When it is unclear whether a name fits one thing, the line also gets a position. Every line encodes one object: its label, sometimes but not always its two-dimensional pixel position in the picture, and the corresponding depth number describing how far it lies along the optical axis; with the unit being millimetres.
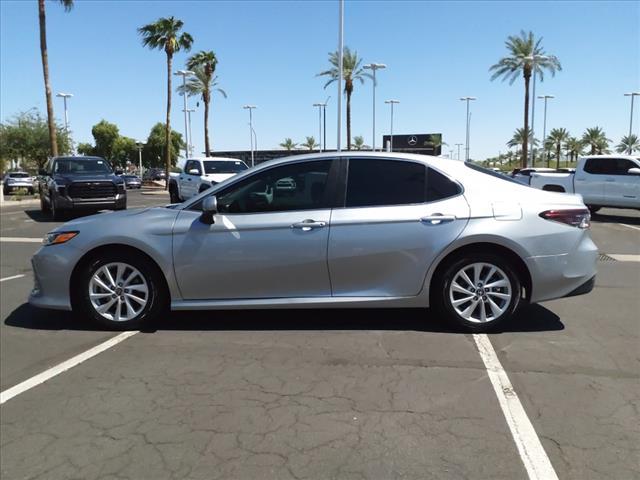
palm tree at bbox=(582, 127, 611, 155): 79625
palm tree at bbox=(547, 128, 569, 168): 82750
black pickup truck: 15031
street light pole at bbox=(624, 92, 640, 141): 54706
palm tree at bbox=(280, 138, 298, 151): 89188
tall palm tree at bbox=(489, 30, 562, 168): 42875
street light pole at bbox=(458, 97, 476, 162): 69625
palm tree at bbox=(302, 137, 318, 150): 88000
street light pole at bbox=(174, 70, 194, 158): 40669
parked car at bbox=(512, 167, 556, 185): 18041
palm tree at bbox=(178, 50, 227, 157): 45375
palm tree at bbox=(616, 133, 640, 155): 78750
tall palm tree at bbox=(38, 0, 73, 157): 25109
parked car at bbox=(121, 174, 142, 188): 47231
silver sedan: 4758
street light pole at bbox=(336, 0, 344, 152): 26884
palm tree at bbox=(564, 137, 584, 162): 84438
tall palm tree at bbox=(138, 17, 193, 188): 38156
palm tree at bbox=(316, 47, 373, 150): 44312
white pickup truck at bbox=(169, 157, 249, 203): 17656
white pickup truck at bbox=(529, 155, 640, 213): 15578
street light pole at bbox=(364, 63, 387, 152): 40656
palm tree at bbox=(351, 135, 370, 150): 83750
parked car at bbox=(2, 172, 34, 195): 33191
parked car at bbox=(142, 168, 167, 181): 58784
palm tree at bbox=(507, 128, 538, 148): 82562
